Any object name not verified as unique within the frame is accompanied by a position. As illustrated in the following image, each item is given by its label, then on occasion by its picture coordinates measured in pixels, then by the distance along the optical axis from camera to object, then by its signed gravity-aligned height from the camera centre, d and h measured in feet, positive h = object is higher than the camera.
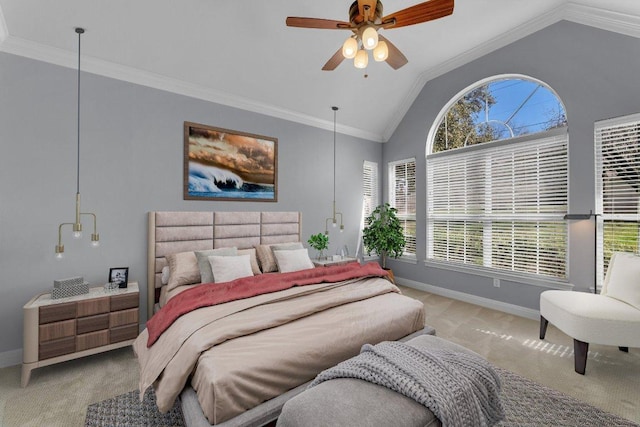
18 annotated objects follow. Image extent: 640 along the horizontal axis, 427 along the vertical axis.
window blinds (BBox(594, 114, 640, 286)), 10.27 +1.13
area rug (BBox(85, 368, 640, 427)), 6.57 -4.66
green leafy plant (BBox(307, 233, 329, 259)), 15.21 -1.41
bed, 5.30 -2.66
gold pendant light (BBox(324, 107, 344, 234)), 17.05 +1.62
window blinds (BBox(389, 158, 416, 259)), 18.03 +1.30
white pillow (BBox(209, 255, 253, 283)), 10.43 -1.97
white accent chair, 8.05 -2.75
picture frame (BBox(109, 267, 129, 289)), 10.09 -2.18
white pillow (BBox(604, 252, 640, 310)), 8.73 -1.93
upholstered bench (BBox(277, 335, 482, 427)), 3.93 -2.72
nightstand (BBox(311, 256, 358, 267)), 14.57 -2.41
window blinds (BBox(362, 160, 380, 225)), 19.10 +1.84
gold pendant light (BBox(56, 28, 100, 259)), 8.80 -0.40
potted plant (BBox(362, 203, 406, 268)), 16.99 -1.08
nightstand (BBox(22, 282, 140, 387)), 8.04 -3.34
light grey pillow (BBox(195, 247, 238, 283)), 10.56 -1.70
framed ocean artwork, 12.41 +2.28
